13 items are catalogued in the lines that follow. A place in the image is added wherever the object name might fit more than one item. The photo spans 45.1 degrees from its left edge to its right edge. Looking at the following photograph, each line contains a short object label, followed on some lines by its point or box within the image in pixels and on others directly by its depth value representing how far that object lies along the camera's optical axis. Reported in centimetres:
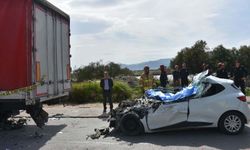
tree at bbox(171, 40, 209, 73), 3119
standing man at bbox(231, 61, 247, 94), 1163
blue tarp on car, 750
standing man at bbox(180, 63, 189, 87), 1219
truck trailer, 737
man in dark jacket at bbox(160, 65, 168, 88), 1123
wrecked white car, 733
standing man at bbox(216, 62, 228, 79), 1119
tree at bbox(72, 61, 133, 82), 2112
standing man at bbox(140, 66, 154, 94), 1011
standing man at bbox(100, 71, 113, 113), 1134
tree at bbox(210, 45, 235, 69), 3221
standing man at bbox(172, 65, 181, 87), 1247
